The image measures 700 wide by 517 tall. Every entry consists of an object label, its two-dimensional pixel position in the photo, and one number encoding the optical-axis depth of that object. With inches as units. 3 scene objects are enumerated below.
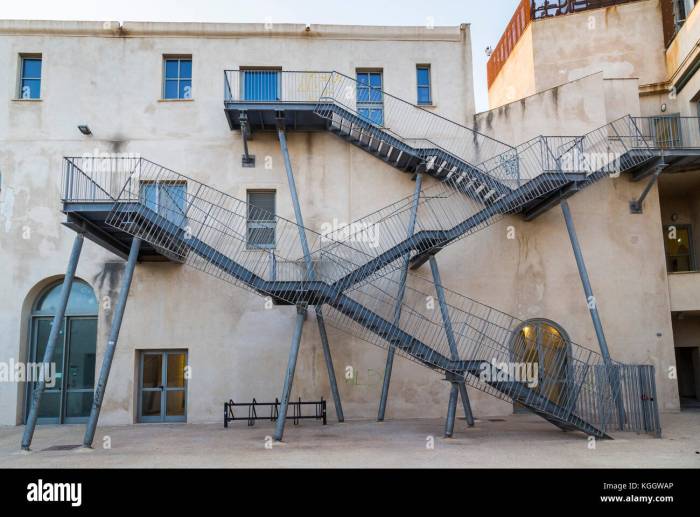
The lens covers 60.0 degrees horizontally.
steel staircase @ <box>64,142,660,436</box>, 690.2
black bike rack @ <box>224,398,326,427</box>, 662.5
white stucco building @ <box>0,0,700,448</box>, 700.7
